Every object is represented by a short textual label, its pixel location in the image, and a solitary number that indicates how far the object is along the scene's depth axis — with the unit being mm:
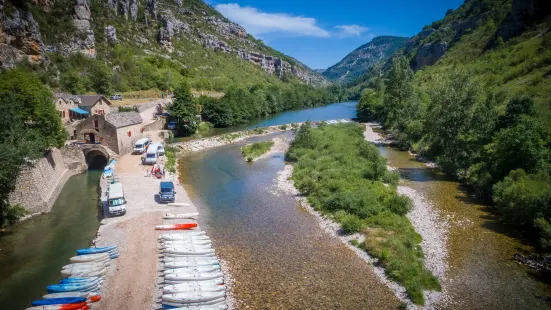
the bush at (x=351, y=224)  26422
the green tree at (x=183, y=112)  67875
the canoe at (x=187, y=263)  20375
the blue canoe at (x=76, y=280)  18647
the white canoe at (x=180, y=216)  28078
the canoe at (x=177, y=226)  25984
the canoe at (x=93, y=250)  21766
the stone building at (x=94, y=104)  58000
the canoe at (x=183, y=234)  24047
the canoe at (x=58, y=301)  16852
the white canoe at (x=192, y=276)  19094
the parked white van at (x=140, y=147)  48062
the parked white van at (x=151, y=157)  43031
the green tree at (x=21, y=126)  26766
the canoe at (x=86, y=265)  20203
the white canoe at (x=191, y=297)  17016
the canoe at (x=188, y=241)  23162
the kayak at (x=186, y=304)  16938
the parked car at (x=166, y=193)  31188
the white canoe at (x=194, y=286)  17859
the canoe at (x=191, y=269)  19688
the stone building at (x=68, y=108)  53512
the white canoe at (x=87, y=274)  19344
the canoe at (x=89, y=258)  20891
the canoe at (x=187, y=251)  21938
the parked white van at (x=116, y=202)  27756
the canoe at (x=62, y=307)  16453
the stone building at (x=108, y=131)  46375
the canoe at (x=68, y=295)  17500
